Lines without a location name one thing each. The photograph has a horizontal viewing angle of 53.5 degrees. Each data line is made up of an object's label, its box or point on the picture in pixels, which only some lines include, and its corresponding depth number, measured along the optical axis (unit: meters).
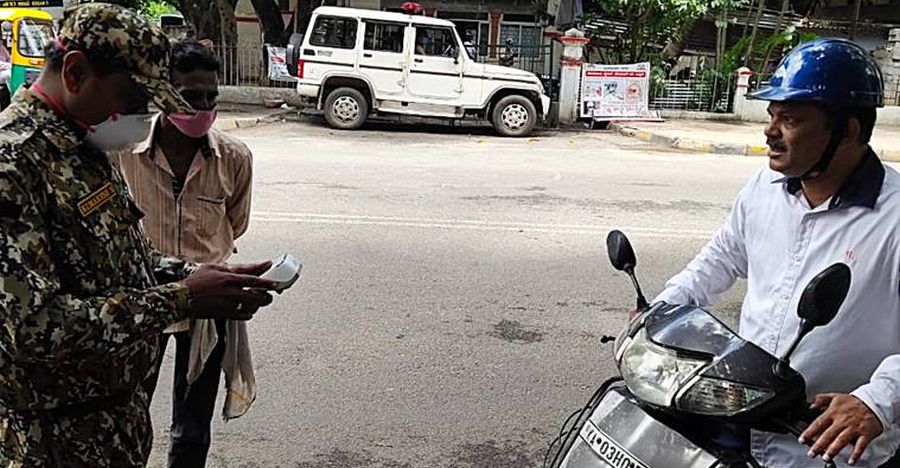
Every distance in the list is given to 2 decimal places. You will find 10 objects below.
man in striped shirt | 2.83
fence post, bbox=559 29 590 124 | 16.53
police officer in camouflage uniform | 1.66
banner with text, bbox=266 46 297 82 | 19.07
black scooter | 1.71
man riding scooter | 1.92
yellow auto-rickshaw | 15.45
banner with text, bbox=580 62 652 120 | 16.81
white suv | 14.78
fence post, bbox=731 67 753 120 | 17.52
